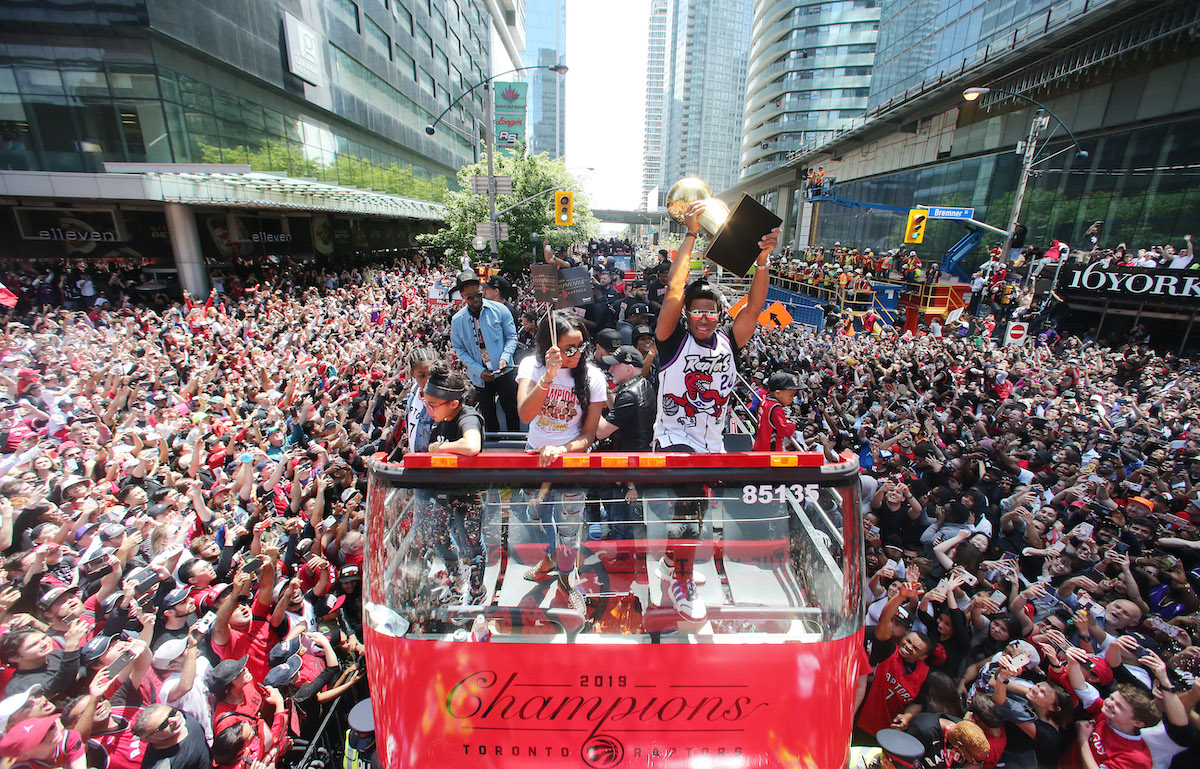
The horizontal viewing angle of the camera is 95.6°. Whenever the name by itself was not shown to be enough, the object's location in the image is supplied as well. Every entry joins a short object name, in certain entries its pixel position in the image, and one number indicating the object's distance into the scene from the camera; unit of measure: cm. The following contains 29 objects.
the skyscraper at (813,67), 6388
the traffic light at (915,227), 1855
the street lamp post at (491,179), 1824
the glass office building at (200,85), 1888
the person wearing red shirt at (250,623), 393
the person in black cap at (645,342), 652
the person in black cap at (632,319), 802
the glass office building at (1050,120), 1781
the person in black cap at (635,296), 1128
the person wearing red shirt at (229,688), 360
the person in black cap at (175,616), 390
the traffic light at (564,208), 1812
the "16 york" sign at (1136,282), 1275
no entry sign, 1158
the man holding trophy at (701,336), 361
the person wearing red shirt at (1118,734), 332
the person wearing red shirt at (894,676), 409
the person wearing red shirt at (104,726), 305
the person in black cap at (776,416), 376
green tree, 2538
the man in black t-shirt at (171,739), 302
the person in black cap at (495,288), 689
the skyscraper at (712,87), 14562
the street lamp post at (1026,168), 1602
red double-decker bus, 285
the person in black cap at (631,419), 396
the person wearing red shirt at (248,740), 335
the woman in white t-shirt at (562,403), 310
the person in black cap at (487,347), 630
